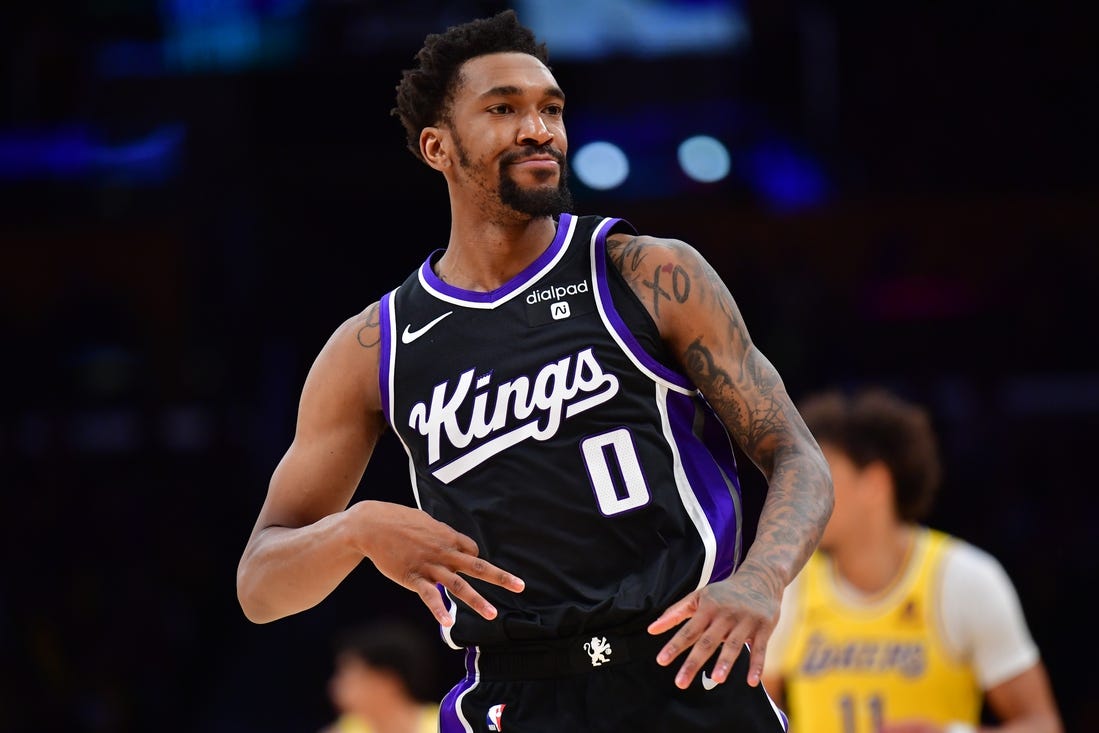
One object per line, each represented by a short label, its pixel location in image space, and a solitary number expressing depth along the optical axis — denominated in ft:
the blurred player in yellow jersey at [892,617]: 31.73
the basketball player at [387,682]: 44.16
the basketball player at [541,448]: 19.74
